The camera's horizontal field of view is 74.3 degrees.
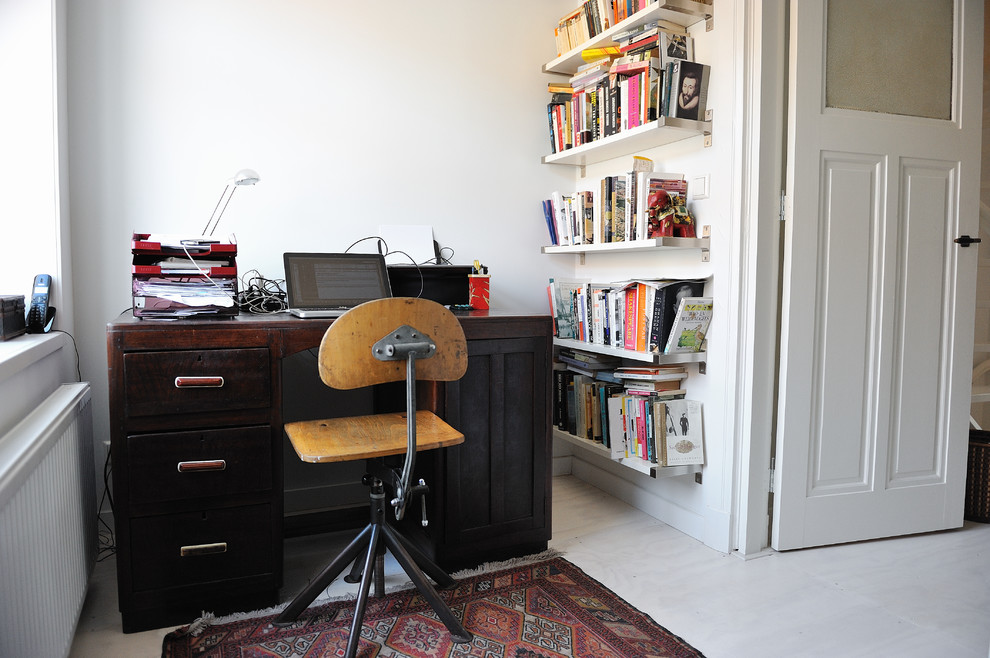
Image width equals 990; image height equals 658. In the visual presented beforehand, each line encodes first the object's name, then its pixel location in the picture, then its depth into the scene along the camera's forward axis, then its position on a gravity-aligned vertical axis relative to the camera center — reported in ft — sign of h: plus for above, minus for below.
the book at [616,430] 8.54 -1.88
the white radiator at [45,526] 3.86 -1.73
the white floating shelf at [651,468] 7.94 -2.24
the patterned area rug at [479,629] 5.67 -3.15
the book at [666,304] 7.90 -0.21
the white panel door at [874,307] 7.59 -0.23
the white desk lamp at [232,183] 6.81 +1.11
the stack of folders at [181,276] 6.23 +0.08
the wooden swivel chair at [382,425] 5.30 -1.33
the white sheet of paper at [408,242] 8.88 +0.60
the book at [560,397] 9.84 -1.68
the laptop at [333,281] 7.10 +0.05
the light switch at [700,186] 7.97 +1.24
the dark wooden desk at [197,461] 5.74 -1.61
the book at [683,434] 8.04 -1.83
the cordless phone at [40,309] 6.36 -0.25
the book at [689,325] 7.80 -0.46
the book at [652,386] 8.34 -1.27
